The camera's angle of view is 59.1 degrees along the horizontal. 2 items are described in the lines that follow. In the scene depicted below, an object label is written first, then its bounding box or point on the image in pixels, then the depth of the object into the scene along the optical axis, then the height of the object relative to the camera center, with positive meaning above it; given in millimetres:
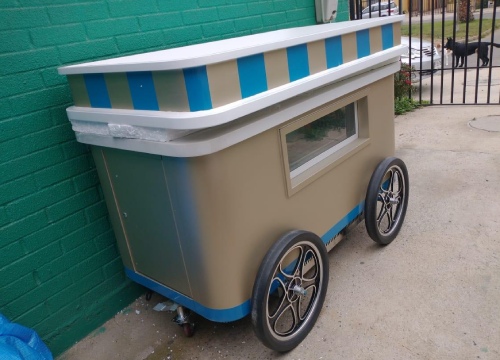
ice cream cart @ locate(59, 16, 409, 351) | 1739 -650
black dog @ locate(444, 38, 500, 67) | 7754 -1214
